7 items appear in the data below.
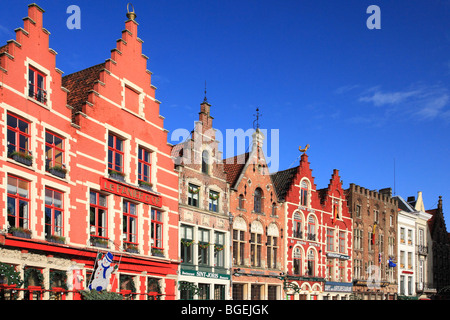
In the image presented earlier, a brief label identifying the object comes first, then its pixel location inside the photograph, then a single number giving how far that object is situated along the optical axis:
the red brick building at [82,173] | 23.22
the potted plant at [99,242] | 26.89
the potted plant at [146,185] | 30.48
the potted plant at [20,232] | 22.27
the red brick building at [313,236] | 42.34
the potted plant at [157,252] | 30.89
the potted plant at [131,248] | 28.94
